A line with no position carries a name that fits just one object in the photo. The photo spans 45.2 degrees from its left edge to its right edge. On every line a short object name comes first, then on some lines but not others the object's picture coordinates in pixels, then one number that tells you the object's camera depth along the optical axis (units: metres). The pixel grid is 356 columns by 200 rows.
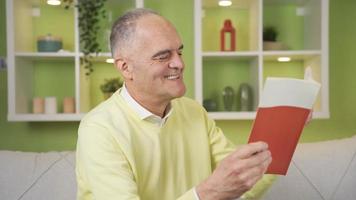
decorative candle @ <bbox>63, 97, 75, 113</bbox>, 2.36
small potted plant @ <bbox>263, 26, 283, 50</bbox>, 2.38
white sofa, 1.77
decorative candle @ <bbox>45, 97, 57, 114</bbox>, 2.33
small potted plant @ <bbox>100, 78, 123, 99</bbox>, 2.43
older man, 1.11
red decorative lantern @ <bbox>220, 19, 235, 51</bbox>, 2.40
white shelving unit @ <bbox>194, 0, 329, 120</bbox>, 2.41
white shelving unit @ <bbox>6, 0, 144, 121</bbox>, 2.22
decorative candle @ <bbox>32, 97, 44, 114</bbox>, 2.34
